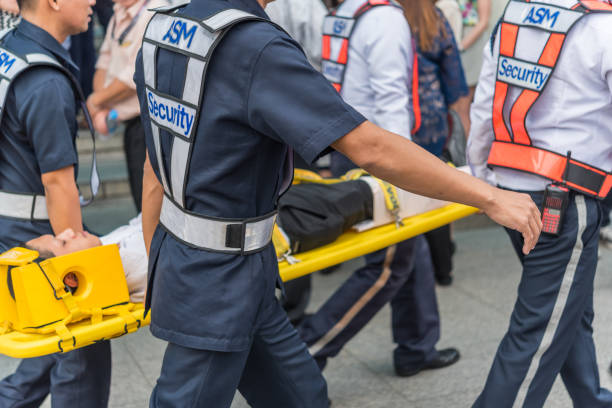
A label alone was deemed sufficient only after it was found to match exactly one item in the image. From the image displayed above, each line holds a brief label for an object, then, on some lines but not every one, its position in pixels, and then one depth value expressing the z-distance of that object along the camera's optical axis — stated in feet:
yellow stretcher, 7.04
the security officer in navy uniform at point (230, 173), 5.57
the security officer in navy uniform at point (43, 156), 8.03
